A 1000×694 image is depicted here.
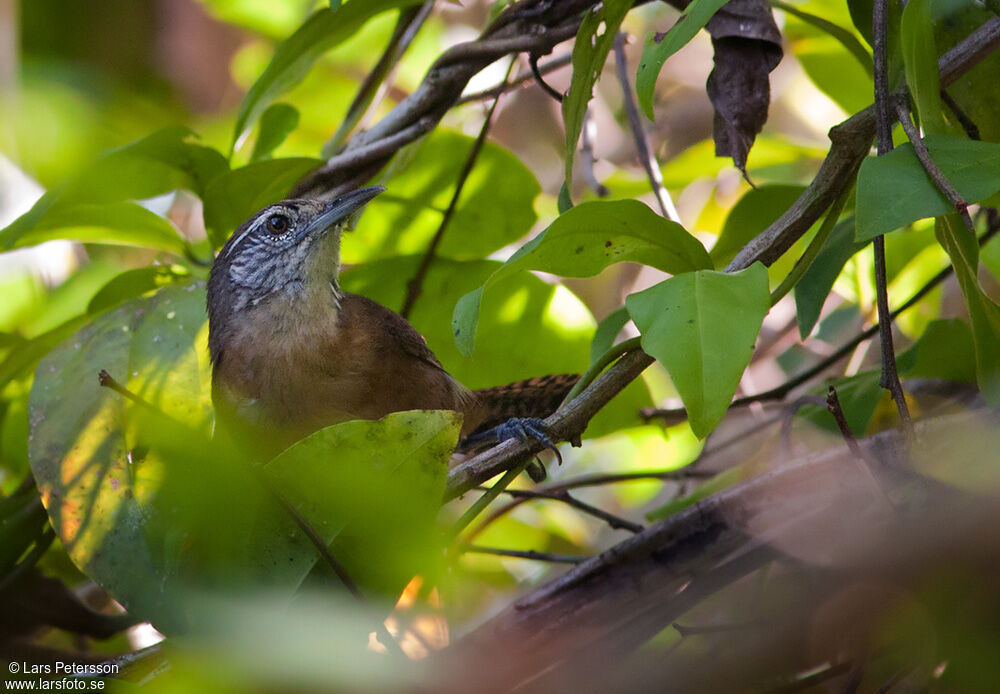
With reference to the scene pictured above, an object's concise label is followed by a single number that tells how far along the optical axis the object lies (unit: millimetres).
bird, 4855
